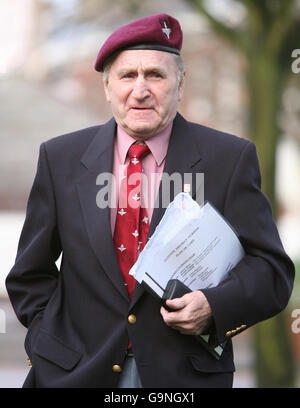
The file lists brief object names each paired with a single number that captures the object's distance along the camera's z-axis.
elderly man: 4.62
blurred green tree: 11.41
